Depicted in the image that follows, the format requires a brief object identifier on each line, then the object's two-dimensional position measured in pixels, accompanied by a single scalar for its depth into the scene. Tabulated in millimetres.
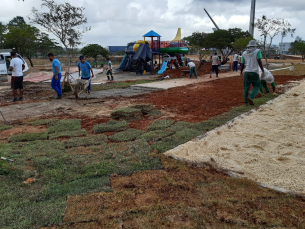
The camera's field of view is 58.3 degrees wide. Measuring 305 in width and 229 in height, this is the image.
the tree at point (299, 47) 36334
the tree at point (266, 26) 20922
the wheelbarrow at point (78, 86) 10133
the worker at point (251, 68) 7352
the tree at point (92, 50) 32594
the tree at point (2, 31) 34500
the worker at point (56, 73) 9539
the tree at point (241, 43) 26781
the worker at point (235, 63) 21691
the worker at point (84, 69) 10734
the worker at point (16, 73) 9449
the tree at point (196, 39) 37672
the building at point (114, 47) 76531
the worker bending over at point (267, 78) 8875
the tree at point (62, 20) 15109
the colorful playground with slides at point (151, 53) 22438
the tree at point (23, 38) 28236
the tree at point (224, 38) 30828
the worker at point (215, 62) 16492
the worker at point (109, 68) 17831
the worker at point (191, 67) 17189
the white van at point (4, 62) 19681
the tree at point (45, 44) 35022
